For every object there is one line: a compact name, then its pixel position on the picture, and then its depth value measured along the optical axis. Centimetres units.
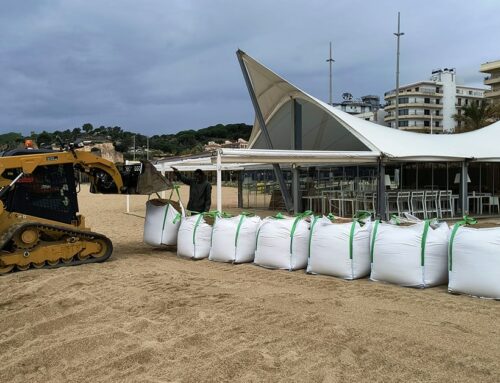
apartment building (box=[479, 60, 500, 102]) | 7144
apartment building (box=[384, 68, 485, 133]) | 8644
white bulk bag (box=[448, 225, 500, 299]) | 532
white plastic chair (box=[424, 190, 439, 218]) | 1441
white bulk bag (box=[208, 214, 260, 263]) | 757
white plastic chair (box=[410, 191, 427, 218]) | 1399
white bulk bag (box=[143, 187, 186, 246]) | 866
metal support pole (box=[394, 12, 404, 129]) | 3406
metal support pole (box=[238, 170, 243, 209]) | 2053
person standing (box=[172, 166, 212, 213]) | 930
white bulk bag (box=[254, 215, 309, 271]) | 701
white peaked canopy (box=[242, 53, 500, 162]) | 1359
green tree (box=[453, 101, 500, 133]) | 4081
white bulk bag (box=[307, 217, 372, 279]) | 639
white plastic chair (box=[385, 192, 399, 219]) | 1362
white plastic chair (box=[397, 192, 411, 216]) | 1380
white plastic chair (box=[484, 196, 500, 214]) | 1636
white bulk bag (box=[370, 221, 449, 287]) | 589
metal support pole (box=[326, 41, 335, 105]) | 4480
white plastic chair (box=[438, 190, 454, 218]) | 1480
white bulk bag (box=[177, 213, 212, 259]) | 803
